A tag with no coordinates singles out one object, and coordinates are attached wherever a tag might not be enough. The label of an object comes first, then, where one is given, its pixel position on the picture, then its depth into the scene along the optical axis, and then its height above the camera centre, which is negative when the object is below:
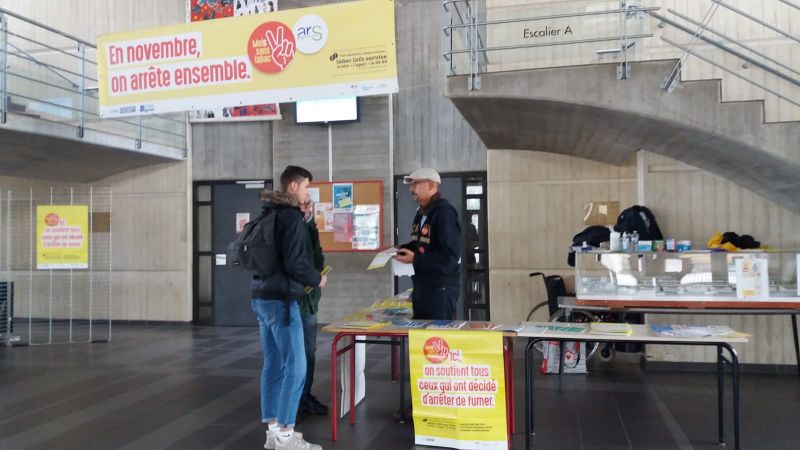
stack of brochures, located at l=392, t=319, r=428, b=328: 4.14 -0.62
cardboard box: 7.83 +0.28
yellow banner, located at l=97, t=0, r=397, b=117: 4.90 +1.51
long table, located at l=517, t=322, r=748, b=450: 3.76 -0.67
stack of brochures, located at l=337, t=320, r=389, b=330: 4.18 -0.63
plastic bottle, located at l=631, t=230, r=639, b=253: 5.83 -0.08
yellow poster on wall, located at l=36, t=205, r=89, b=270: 8.35 +0.01
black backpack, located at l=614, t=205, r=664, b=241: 6.26 +0.11
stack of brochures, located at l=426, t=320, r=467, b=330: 3.98 -0.61
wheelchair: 6.68 -0.89
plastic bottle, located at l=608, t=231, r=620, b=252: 6.05 -0.09
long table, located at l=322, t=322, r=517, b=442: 4.00 -0.80
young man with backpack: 3.85 -0.41
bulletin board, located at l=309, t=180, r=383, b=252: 8.87 +0.30
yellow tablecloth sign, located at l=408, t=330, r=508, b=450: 3.85 -0.99
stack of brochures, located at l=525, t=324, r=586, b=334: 4.02 -0.64
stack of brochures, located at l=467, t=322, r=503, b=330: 4.05 -0.62
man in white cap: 4.40 -0.13
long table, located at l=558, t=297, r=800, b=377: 5.53 -0.69
